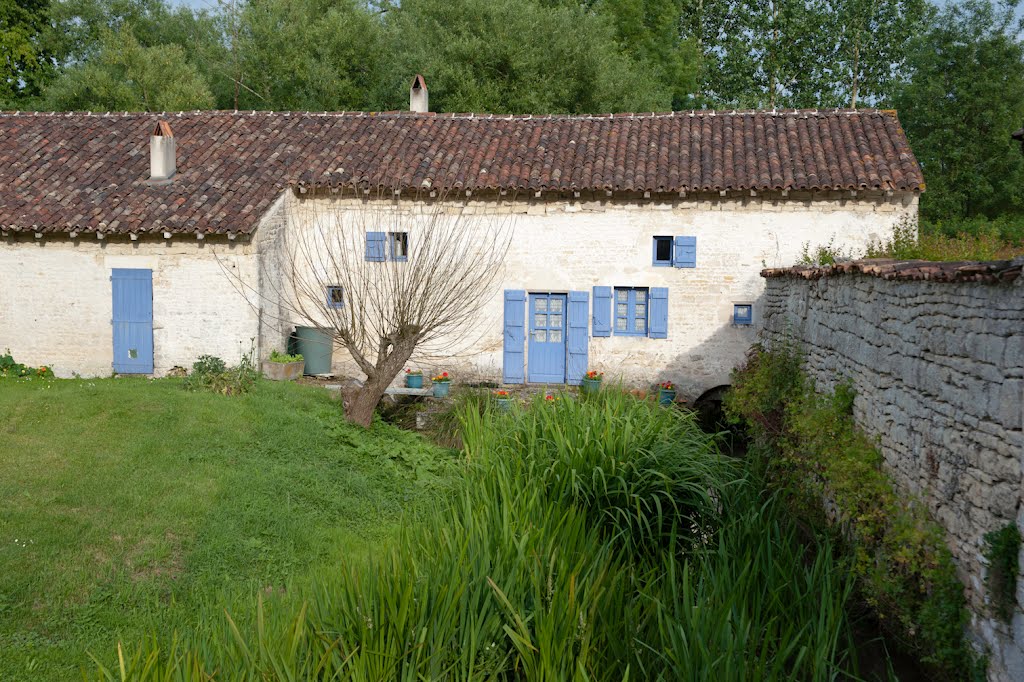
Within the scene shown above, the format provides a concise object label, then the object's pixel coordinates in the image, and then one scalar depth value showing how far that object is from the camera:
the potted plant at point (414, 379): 15.24
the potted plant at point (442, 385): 14.70
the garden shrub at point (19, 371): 14.51
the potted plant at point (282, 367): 14.41
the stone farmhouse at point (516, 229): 14.42
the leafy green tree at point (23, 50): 28.94
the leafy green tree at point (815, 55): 35.75
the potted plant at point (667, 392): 14.80
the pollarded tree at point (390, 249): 14.47
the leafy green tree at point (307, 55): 26.77
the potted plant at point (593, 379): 14.56
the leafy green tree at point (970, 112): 29.36
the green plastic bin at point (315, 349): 15.38
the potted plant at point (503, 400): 10.74
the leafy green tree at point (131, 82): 26.06
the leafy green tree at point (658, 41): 32.38
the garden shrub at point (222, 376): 12.91
